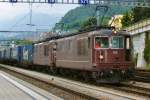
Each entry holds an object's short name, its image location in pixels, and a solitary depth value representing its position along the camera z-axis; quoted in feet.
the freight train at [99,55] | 86.99
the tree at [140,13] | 295.97
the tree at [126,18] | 310.51
